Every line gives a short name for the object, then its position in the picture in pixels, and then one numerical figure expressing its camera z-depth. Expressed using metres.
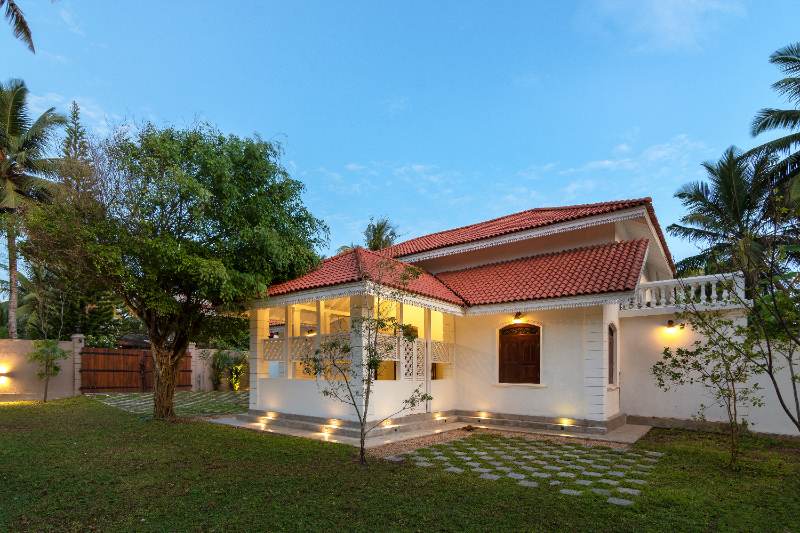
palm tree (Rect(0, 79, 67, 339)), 17.09
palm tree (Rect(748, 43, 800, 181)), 16.33
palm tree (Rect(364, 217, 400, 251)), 28.70
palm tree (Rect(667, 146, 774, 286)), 18.23
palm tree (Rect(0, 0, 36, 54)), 8.93
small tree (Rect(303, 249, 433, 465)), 6.71
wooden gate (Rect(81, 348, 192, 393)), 17.31
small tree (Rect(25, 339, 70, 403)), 14.63
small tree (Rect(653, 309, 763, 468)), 6.00
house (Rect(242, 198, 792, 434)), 9.59
